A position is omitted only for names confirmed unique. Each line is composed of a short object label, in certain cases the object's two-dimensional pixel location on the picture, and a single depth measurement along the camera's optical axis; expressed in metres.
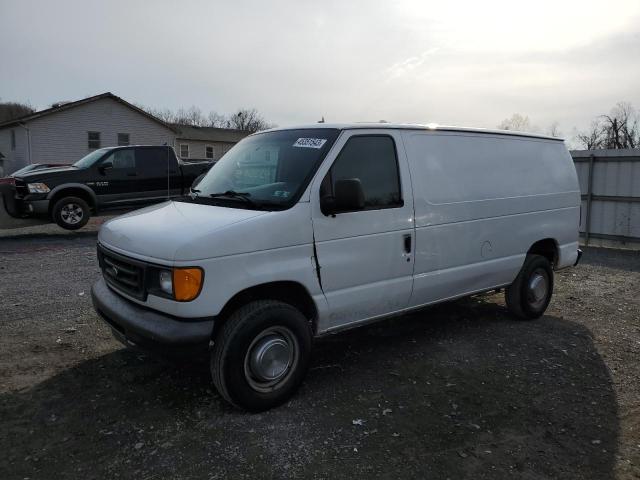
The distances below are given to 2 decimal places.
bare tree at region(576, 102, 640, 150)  50.38
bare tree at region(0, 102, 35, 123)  61.31
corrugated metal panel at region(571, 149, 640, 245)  10.81
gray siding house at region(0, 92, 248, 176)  29.14
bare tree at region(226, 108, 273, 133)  74.94
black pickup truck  11.51
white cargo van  3.29
